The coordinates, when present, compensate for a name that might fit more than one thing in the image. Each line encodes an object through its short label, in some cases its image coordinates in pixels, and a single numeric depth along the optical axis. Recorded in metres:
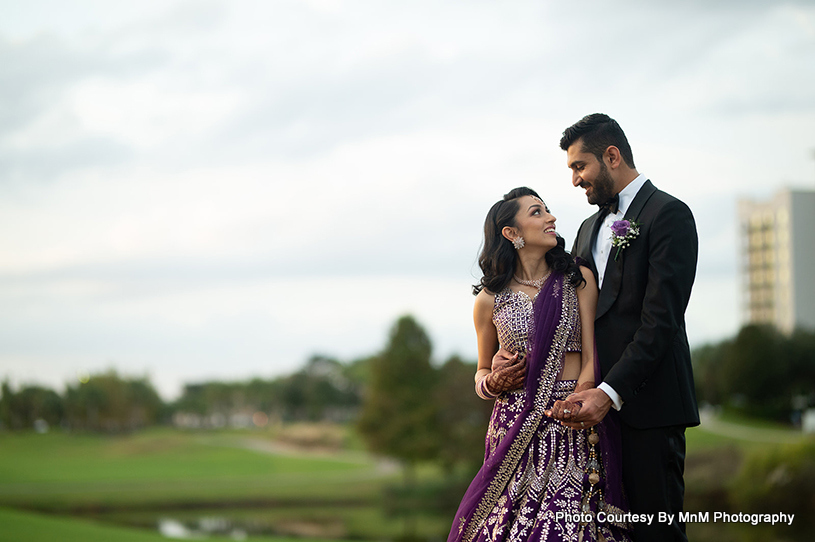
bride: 4.03
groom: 3.75
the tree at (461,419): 31.89
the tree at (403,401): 35.88
